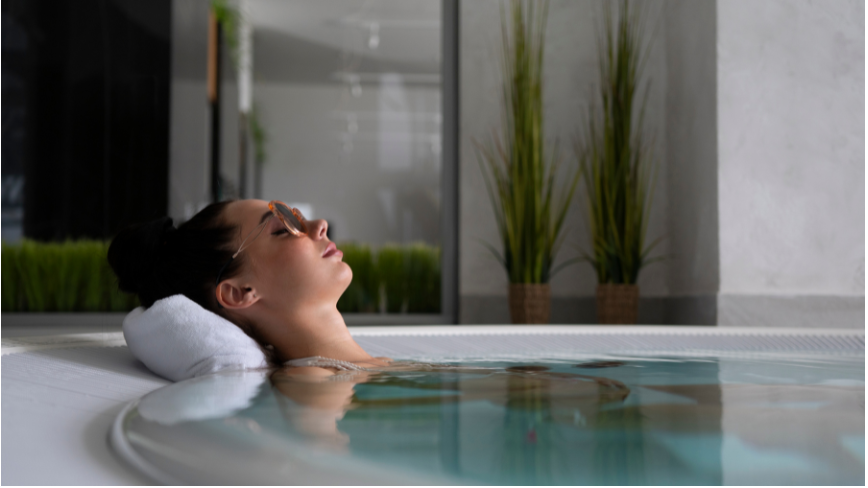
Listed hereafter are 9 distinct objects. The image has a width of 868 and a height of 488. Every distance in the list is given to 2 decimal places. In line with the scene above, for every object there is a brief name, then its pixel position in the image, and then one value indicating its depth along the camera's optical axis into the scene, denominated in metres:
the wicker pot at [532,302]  3.32
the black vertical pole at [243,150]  4.12
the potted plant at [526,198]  3.35
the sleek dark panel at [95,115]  3.59
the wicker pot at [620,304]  3.32
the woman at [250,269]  1.33
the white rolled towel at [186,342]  1.20
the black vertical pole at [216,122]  4.29
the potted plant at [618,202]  3.33
